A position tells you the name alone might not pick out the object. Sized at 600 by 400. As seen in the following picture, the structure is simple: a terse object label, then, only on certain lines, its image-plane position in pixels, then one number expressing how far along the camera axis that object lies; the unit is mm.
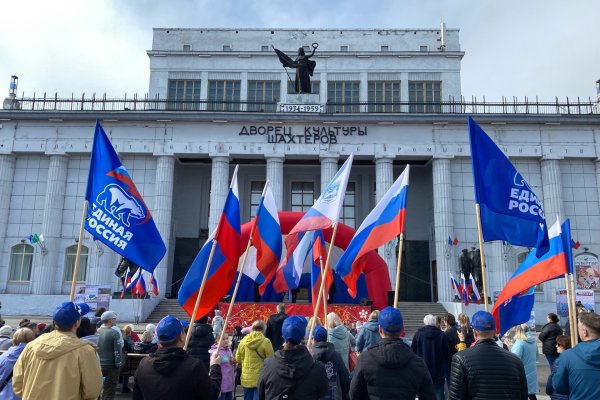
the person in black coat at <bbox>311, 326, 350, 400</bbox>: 5996
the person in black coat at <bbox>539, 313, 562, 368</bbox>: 10453
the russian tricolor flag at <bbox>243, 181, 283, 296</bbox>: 10961
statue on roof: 33344
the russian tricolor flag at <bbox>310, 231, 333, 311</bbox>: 11914
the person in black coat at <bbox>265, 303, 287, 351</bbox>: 10000
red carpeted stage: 21641
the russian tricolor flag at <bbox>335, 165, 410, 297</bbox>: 9773
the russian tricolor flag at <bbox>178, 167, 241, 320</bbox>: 8312
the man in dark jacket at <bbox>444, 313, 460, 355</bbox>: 8651
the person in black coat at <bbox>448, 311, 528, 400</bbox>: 4195
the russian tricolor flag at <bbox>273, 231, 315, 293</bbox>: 13664
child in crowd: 7055
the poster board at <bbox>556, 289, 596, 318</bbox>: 20223
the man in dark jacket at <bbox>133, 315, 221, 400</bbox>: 3988
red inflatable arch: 22438
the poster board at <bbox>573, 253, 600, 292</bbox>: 30672
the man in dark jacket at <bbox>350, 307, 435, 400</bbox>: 4262
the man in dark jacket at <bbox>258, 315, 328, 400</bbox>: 4473
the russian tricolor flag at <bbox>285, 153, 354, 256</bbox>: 9963
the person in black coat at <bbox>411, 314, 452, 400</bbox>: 8312
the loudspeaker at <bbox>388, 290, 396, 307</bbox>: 24319
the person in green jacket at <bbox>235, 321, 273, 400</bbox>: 7074
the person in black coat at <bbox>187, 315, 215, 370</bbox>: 7566
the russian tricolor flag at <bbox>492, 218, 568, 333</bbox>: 8078
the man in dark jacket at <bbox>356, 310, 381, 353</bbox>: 8621
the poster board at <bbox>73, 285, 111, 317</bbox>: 23141
